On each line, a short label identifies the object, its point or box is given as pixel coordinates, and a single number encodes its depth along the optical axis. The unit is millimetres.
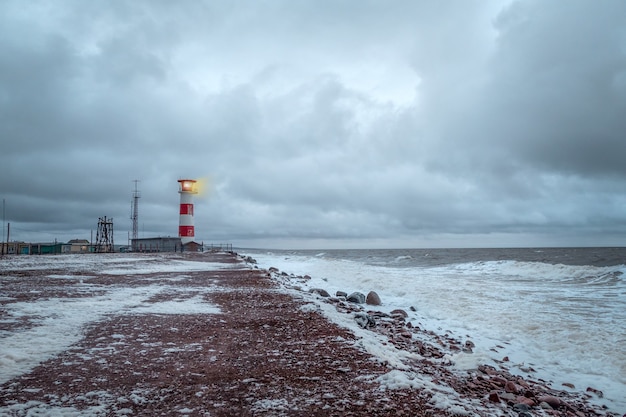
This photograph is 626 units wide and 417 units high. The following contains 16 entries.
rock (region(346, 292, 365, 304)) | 14852
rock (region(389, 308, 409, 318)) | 12311
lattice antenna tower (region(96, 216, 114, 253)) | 61031
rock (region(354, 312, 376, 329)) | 9836
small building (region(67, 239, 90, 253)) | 66062
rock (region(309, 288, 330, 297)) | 16186
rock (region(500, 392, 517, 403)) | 5075
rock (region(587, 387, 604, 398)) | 6305
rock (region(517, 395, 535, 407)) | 5105
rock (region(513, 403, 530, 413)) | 4851
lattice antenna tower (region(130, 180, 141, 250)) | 73562
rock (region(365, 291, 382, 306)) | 14703
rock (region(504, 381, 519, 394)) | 5599
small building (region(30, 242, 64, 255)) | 58256
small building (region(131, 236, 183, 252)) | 66000
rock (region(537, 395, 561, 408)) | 5430
